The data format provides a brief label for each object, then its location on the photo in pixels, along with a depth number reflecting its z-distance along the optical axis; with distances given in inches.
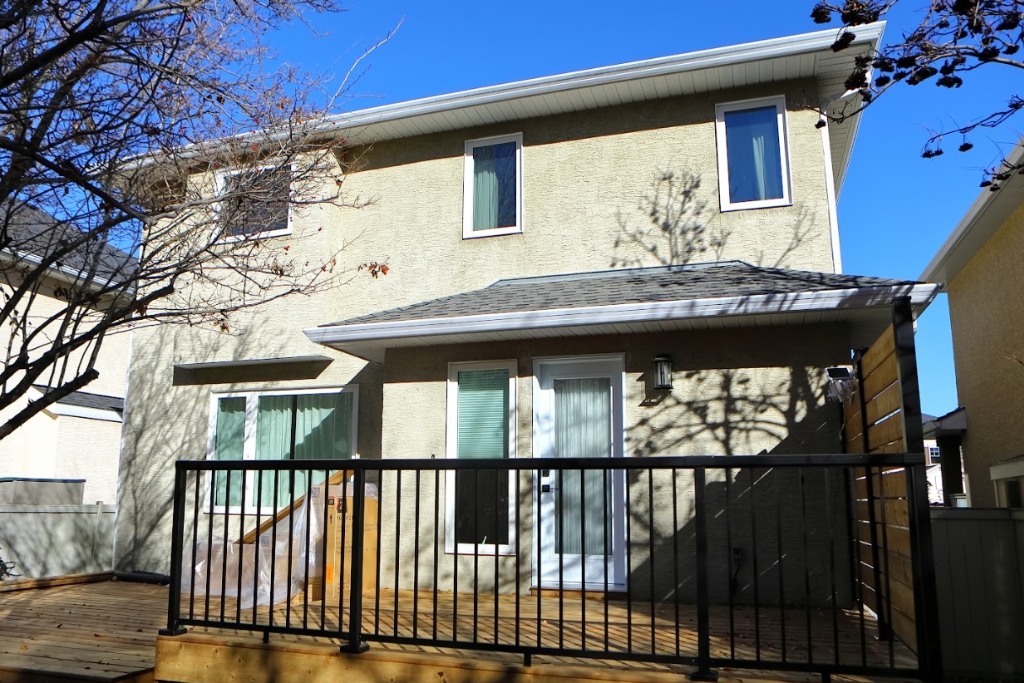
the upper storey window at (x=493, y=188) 365.1
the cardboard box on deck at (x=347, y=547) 286.5
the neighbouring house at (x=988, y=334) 400.5
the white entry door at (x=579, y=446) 290.8
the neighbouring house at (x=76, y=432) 536.4
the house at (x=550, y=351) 265.7
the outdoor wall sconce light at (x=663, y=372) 288.7
